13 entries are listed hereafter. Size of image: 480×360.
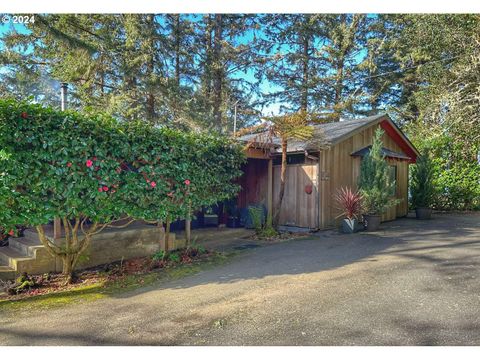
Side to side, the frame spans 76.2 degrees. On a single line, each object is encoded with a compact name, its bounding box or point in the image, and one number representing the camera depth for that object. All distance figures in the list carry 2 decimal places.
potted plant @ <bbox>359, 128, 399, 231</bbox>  8.19
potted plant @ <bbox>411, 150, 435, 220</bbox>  10.99
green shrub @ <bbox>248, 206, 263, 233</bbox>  8.02
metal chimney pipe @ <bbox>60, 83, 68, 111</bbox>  5.14
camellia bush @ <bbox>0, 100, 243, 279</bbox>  3.75
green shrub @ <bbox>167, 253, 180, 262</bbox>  5.49
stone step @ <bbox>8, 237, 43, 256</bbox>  4.89
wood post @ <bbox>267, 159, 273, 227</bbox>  8.54
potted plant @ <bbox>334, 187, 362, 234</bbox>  8.00
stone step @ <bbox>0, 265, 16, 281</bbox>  4.53
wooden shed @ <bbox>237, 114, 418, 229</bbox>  8.49
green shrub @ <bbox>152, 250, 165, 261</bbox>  5.39
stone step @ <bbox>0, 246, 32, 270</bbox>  4.69
